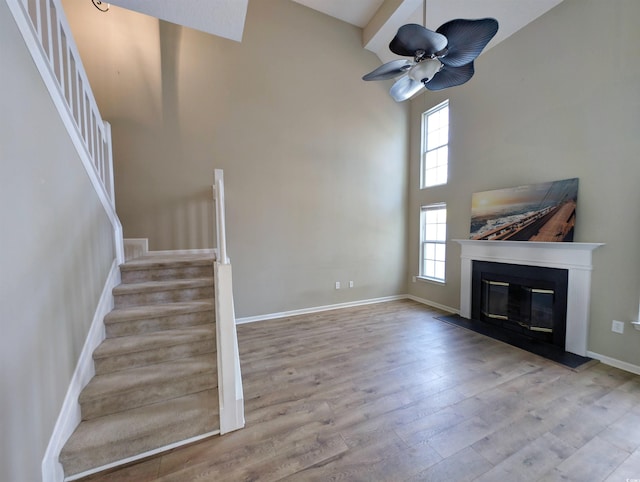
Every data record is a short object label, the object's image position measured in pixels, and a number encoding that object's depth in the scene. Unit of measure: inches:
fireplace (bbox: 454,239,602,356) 100.6
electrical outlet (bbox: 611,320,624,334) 92.5
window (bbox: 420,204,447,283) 167.8
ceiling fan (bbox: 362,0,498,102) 60.7
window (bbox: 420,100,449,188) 163.6
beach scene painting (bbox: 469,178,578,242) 104.6
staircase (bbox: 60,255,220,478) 55.8
